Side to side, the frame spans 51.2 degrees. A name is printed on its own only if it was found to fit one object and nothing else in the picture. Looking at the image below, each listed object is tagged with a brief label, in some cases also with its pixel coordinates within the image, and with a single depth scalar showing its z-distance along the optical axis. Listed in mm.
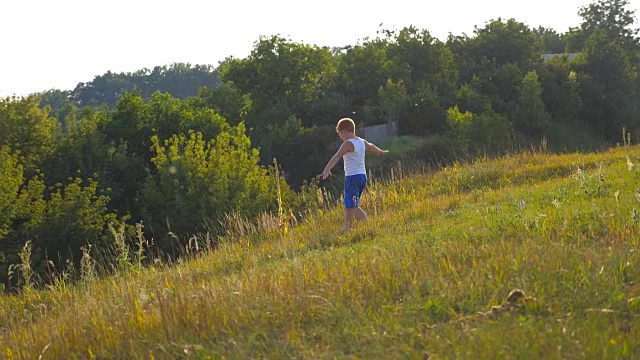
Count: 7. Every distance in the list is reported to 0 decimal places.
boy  9438
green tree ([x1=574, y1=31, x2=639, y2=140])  47625
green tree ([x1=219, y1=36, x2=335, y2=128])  46062
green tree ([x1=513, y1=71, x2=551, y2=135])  41500
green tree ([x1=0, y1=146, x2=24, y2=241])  20781
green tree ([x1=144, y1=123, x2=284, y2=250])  23906
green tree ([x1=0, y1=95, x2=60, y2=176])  29500
